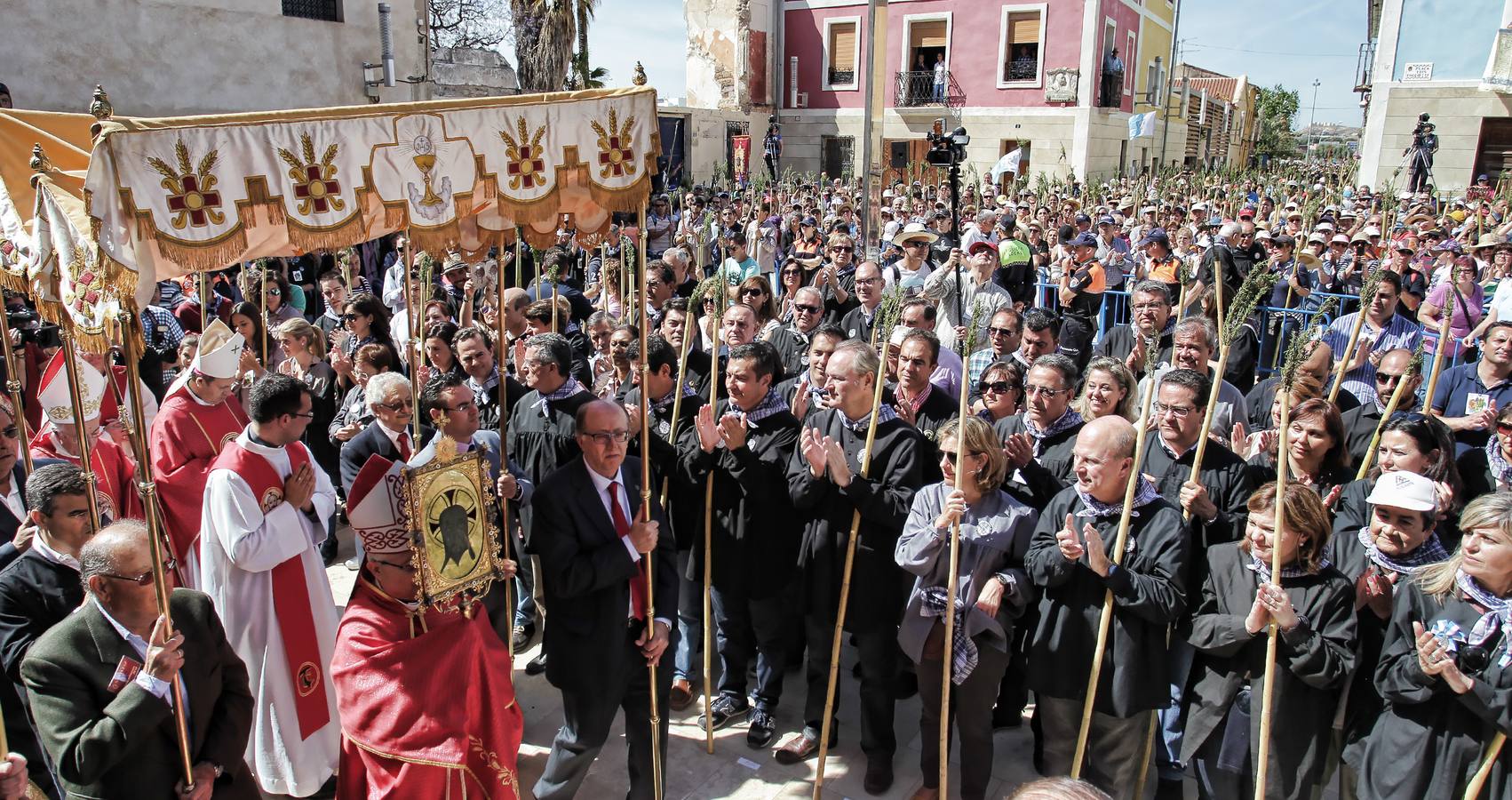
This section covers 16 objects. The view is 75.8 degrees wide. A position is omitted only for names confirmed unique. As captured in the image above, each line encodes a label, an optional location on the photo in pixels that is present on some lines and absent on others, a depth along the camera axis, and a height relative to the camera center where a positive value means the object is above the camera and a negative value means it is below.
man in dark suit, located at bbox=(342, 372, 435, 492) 4.76 -1.27
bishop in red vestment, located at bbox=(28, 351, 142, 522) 4.69 -1.37
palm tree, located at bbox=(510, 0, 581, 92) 26.00 +3.43
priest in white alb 4.00 -1.74
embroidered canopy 2.85 -0.02
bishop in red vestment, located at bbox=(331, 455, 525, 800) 3.20 -1.70
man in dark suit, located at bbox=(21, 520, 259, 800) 2.86 -1.53
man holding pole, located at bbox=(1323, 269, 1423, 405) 6.25 -1.05
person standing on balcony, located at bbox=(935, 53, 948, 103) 32.53 +3.07
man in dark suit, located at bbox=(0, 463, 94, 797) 3.31 -1.39
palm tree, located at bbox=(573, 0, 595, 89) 26.77 +3.28
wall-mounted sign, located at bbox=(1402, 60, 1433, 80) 23.58 +2.52
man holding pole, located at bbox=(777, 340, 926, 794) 4.32 -1.62
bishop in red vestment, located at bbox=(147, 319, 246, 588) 4.43 -1.24
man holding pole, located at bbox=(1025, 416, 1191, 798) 3.70 -1.61
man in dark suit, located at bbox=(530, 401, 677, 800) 3.84 -1.61
